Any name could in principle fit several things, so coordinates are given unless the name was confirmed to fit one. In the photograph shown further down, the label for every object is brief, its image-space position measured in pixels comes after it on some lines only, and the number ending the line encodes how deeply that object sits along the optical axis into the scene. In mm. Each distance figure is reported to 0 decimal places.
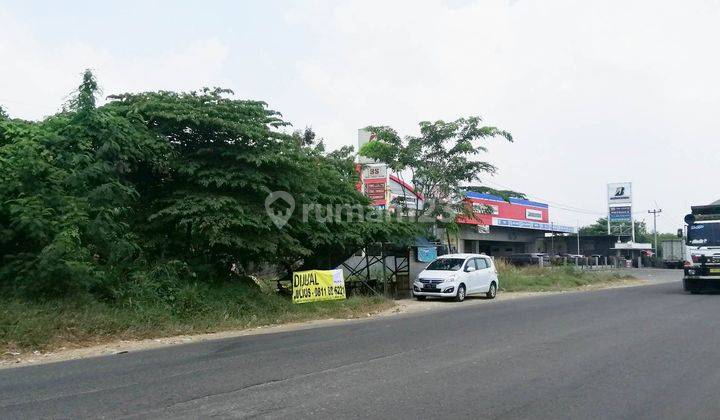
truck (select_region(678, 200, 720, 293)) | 22734
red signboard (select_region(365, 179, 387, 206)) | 24828
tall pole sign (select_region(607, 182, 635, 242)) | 69500
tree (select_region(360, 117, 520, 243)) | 25547
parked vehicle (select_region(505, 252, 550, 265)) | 45688
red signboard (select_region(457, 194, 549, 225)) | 46188
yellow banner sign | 18344
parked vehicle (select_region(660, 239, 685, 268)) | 58731
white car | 21984
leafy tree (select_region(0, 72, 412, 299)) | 13281
